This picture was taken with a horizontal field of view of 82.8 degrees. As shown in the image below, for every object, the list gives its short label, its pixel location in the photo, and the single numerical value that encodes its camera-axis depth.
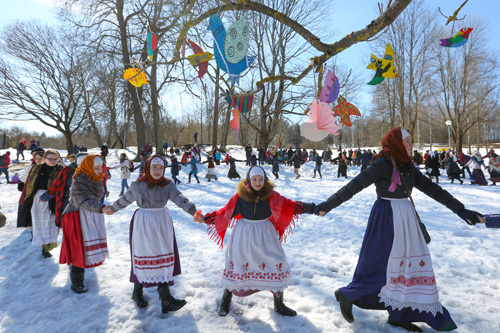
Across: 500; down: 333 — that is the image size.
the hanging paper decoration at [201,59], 3.90
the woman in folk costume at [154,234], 3.04
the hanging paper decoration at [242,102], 4.39
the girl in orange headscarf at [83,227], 3.57
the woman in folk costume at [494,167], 12.78
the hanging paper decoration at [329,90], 3.73
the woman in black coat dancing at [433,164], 14.67
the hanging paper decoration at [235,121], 5.00
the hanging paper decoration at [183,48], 4.09
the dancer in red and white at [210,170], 15.61
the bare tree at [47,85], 20.48
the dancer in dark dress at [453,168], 14.10
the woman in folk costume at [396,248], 2.49
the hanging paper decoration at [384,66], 3.83
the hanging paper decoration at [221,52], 3.42
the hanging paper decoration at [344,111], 3.82
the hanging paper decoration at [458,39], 4.22
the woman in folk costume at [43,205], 4.70
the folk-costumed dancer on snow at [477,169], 12.91
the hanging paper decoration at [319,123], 3.43
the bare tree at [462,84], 23.81
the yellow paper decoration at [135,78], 5.11
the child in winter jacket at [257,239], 2.86
